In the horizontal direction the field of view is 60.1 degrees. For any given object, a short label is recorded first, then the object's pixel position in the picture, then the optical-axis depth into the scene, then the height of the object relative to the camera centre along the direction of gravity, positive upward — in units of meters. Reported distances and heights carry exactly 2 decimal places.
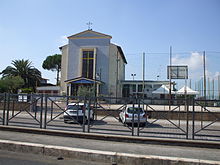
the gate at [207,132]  8.22 -2.07
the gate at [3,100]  9.98 -0.68
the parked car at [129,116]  10.58 -1.55
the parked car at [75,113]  9.33 -1.22
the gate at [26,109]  9.84 -1.14
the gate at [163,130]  8.52 -1.95
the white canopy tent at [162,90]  28.14 -0.02
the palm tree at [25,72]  43.66 +3.68
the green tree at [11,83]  37.84 +0.95
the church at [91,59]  37.88 +6.13
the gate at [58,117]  9.20 -1.46
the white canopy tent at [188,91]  23.11 -0.11
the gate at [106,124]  8.91 -1.81
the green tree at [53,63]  65.07 +8.79
